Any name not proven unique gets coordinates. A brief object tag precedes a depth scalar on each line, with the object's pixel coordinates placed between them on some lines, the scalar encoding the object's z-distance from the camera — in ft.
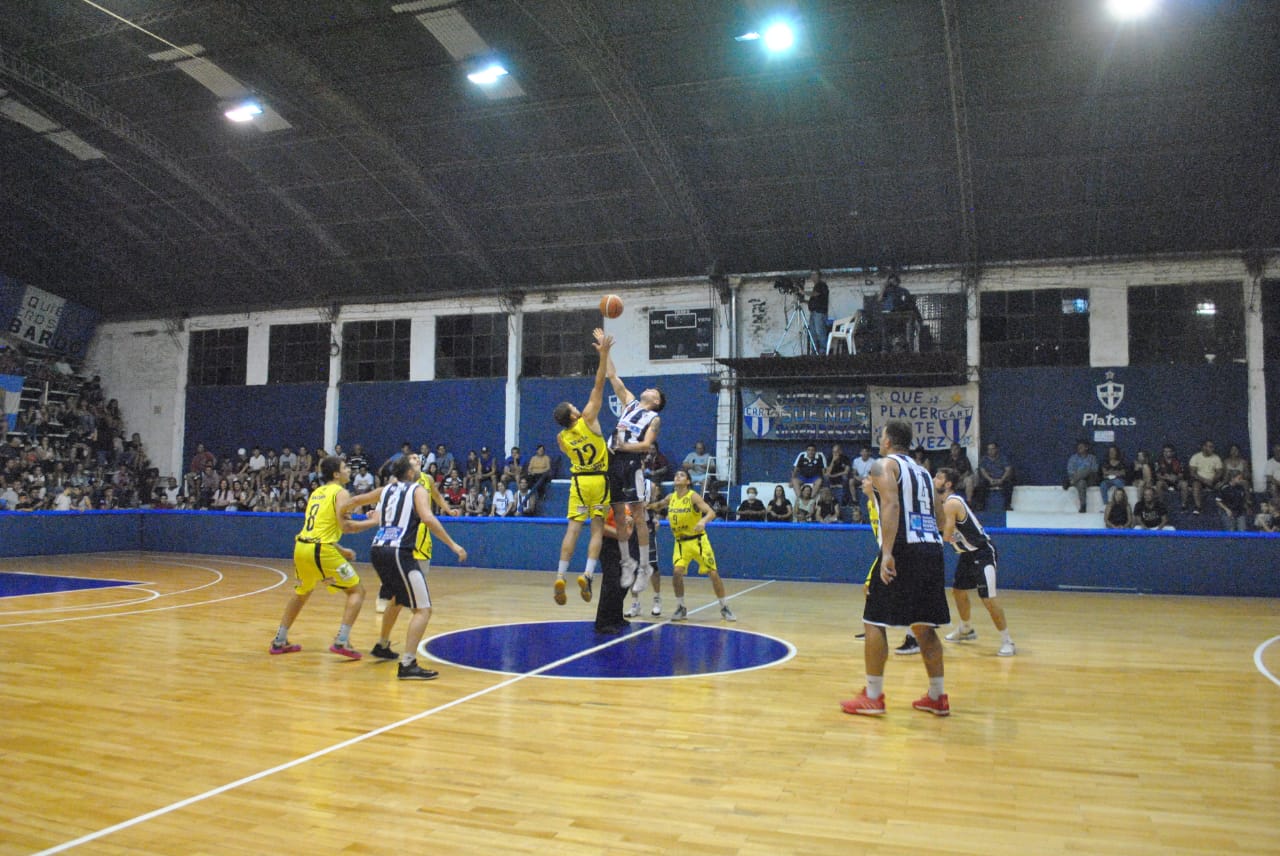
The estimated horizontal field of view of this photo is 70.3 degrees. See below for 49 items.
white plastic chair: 63.77
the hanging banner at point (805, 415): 66.39
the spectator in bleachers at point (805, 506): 60.54
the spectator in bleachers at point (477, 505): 69.10
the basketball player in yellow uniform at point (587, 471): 25.93
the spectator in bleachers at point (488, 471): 70.75
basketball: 25.59
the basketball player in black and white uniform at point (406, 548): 23.36
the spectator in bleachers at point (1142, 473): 58.18
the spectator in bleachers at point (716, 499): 61.87
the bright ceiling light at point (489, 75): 53.26
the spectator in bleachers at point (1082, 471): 59.88
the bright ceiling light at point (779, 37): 47.93
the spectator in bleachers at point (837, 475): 62.34
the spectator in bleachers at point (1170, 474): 57.47
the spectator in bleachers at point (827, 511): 59.72
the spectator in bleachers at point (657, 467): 66.59
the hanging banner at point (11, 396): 77.25
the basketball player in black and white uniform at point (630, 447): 27.78
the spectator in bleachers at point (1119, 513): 56.03
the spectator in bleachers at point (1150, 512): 54.80
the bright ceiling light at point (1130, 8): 44.80
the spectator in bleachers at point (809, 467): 64.64
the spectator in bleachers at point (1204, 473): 56.54
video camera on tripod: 67.15
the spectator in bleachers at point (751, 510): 61.16
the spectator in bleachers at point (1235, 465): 56.90
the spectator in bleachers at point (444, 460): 73.97
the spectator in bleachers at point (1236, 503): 54.13
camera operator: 64.85
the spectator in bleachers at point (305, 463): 78.12
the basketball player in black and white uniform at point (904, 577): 19.30
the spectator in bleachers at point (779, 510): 60.44
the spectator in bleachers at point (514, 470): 69.92
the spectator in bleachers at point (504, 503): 67.10
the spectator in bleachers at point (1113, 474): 58.59
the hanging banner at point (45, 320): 82.12
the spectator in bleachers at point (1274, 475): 55.62
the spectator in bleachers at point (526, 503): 68.03
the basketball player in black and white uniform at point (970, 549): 27.81
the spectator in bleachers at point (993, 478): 61.62
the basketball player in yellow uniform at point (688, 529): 34.91
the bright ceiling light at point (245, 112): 59.26
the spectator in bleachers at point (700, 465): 67.87
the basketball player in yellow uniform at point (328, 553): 26.35
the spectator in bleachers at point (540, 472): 69.21
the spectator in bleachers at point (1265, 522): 53.16
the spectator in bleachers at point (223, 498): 79.25
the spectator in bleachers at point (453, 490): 70.08
